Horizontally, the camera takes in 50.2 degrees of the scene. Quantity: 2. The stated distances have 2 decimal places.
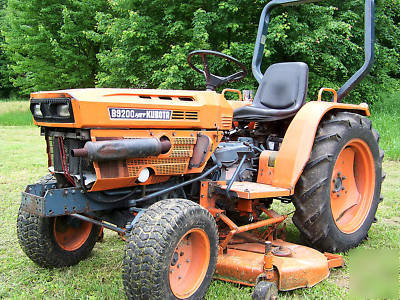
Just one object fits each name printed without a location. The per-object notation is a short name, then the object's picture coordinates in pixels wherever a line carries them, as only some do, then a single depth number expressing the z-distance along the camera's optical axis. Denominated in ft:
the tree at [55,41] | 56.24
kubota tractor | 8.55
